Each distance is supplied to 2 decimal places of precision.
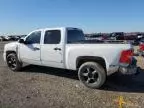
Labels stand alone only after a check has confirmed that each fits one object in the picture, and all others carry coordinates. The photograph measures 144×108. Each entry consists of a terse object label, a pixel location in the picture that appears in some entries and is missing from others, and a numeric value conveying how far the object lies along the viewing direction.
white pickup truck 3.09
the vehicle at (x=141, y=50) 6.77
